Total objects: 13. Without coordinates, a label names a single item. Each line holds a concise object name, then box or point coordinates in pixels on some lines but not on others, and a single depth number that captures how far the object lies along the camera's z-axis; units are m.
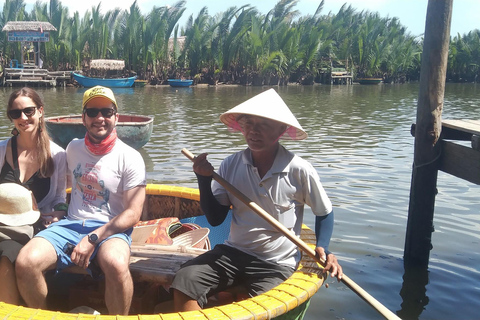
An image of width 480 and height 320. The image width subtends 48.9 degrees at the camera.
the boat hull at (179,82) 34.28
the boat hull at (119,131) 8.84
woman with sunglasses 3.07
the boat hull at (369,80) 42.16
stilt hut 28.41
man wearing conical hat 2.72
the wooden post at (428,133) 4.14
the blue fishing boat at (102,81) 30.05
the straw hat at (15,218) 2.73
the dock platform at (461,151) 4.01
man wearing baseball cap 2.72
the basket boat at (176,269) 2.28
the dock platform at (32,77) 29.34
